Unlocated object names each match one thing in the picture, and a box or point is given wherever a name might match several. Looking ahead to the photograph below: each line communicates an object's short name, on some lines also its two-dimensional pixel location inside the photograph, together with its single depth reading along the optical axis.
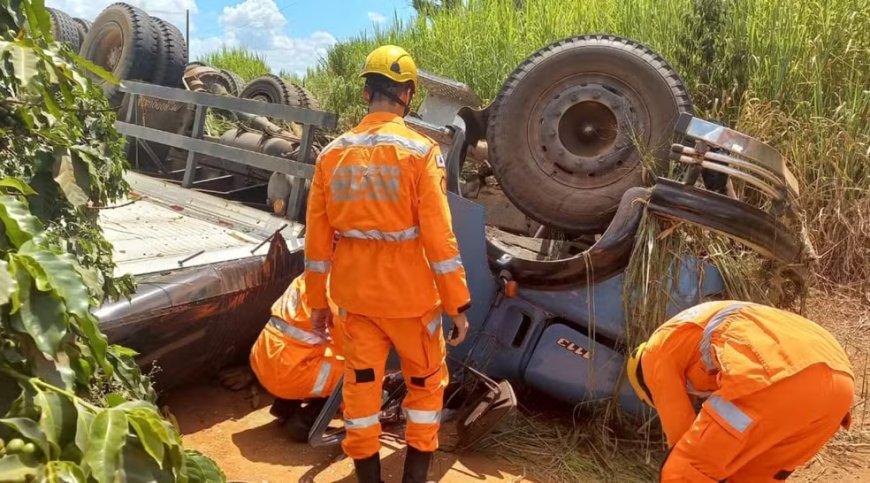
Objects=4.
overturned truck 3.06
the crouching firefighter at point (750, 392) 1.96
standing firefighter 2.69
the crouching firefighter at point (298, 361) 3.29
